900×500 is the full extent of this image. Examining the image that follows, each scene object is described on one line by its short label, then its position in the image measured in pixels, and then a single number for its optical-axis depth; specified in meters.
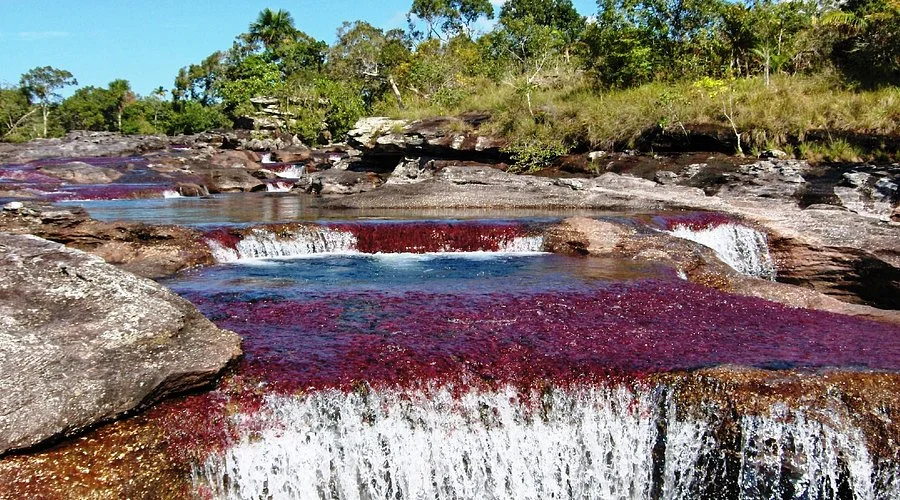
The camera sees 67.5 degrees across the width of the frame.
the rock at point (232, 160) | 34.62
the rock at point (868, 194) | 16.28
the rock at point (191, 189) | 25.27
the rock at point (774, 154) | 20.31
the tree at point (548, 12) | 57.38
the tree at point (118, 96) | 78.56
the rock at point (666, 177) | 21.19
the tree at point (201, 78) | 79.00
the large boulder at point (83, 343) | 4.83
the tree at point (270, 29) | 64.94
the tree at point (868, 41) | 22.44
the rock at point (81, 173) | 27.76
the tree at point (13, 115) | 66.94
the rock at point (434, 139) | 26.67
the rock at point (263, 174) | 30.52
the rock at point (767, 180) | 18.53
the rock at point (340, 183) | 25.28
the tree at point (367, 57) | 47.59
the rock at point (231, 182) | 27.89
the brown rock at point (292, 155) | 39.67
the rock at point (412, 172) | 25.28
